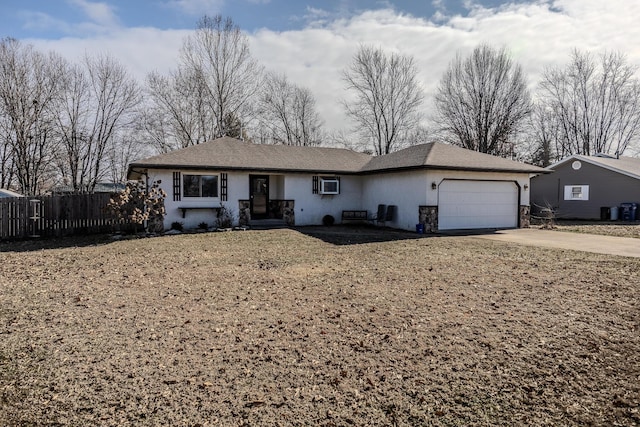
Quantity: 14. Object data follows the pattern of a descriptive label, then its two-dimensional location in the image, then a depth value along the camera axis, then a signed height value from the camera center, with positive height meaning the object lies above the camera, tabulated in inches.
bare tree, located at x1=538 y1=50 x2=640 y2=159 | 1213.7 +325.9
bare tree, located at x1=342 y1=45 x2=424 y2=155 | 1241.4 +353.5
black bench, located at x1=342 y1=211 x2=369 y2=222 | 694.4 -20.9
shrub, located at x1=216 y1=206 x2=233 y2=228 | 601.7 -20.8
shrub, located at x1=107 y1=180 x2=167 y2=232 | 522.3 +0.2
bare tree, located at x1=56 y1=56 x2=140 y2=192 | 983.6 +239.4
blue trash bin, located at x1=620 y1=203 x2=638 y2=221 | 795.4 -15.5
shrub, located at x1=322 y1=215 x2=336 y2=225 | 687.1 -27.6
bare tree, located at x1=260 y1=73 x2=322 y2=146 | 1290.6 +306.0
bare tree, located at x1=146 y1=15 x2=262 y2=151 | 1084.5 +339.1
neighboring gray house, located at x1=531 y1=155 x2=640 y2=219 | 820.6 +38.8
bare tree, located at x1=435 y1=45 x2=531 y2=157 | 1182.3 +324.1
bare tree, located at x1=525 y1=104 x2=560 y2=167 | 1280.8 +230.7
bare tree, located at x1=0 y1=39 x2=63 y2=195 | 885.4 +234.4
